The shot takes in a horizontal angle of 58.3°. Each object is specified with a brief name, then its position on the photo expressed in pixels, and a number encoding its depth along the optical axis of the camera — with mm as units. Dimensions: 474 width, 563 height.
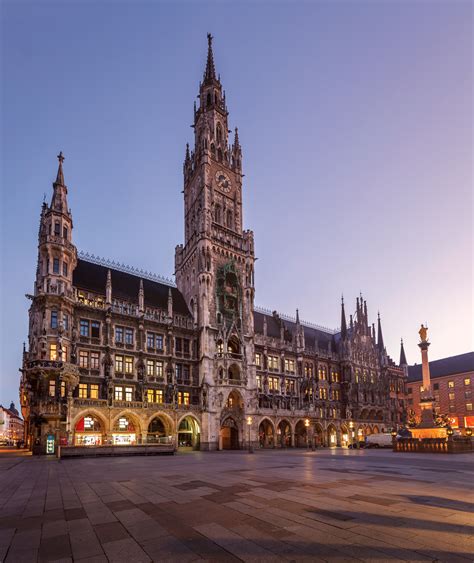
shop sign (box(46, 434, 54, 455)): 40688
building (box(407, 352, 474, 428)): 91000
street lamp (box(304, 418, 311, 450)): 66444
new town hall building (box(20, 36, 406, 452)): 44781
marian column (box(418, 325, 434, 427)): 43094
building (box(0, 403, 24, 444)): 185600
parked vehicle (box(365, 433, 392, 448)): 56938
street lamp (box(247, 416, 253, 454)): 57338
